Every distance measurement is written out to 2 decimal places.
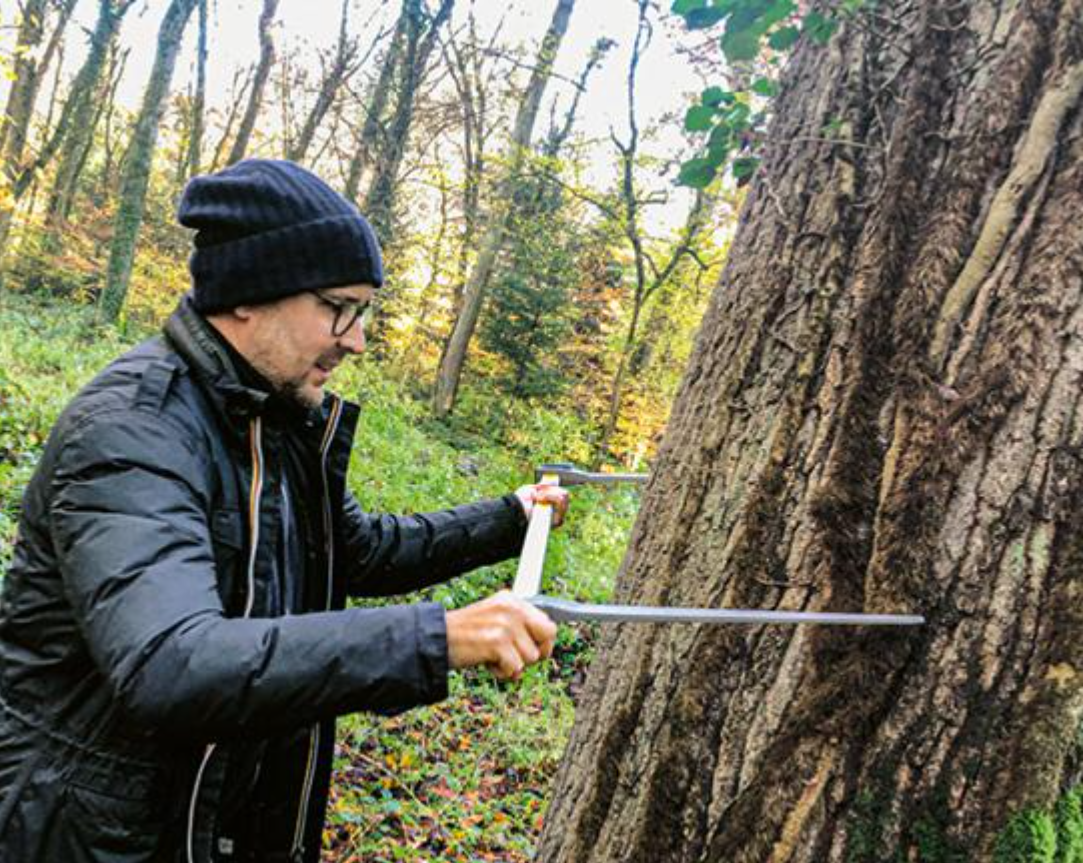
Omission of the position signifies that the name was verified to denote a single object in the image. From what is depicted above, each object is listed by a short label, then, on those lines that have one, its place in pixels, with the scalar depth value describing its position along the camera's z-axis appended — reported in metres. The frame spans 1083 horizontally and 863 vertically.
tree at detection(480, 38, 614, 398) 14.55
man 1.15
